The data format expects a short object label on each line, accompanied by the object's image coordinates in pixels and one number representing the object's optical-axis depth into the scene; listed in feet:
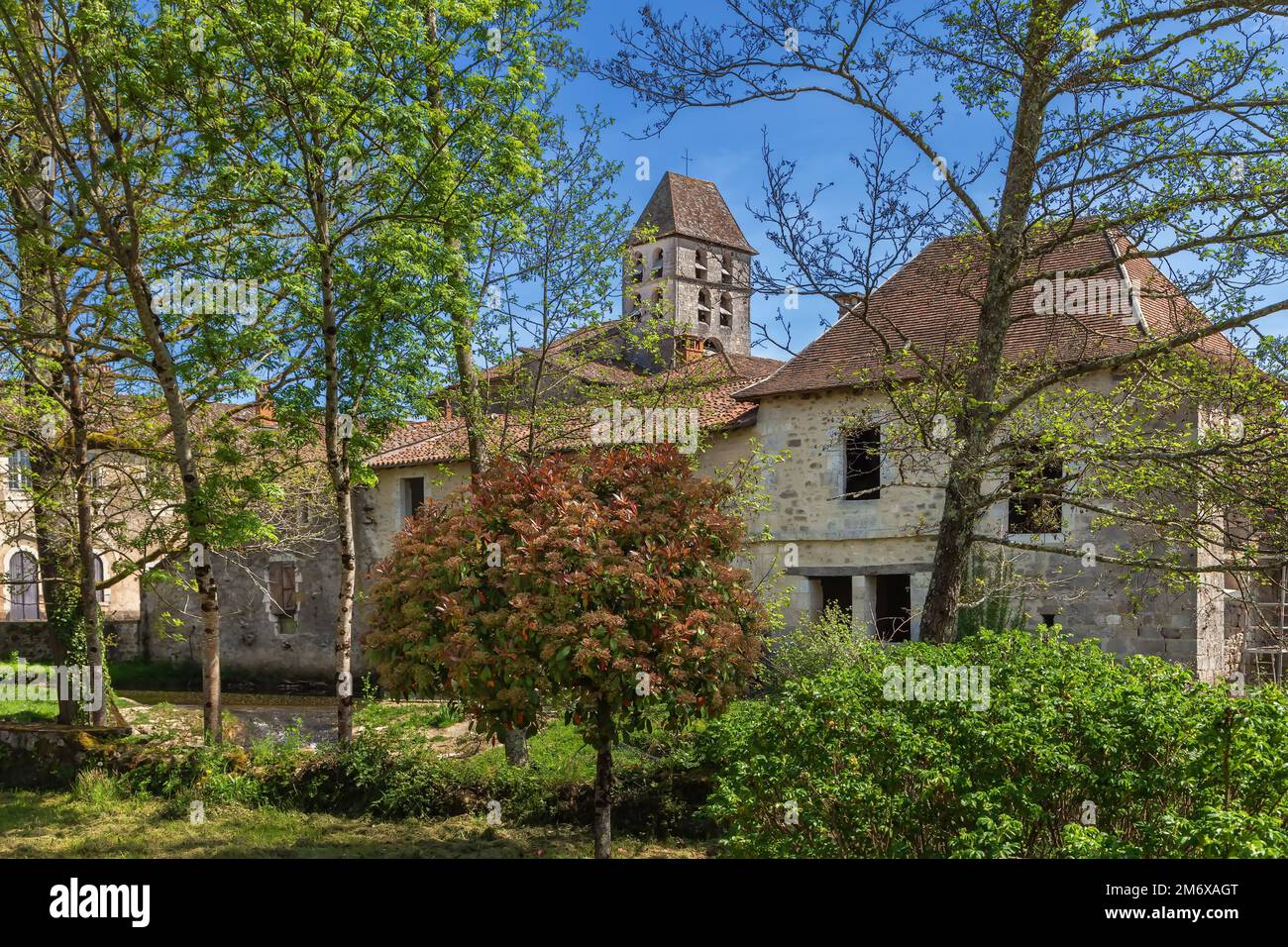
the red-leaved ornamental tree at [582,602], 22.27
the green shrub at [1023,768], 15.56
